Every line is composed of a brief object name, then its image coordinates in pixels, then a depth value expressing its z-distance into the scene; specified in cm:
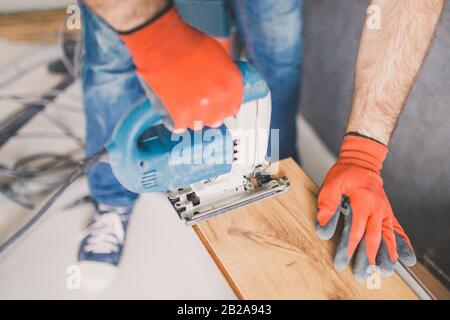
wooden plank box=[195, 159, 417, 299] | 68
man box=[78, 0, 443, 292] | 68
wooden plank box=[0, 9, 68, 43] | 125
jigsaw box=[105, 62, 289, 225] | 66
